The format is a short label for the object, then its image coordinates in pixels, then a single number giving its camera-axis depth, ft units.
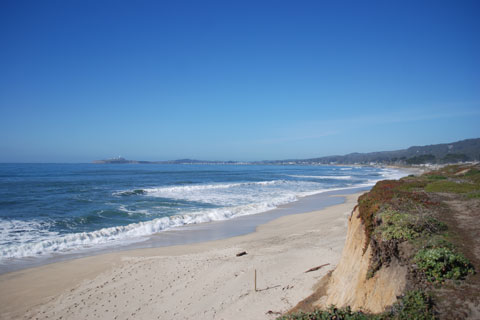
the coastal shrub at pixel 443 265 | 13.88
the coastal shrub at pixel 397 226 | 18.10
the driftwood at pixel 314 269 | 30.53
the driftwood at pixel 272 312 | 22.66
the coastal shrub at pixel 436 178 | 60.18
